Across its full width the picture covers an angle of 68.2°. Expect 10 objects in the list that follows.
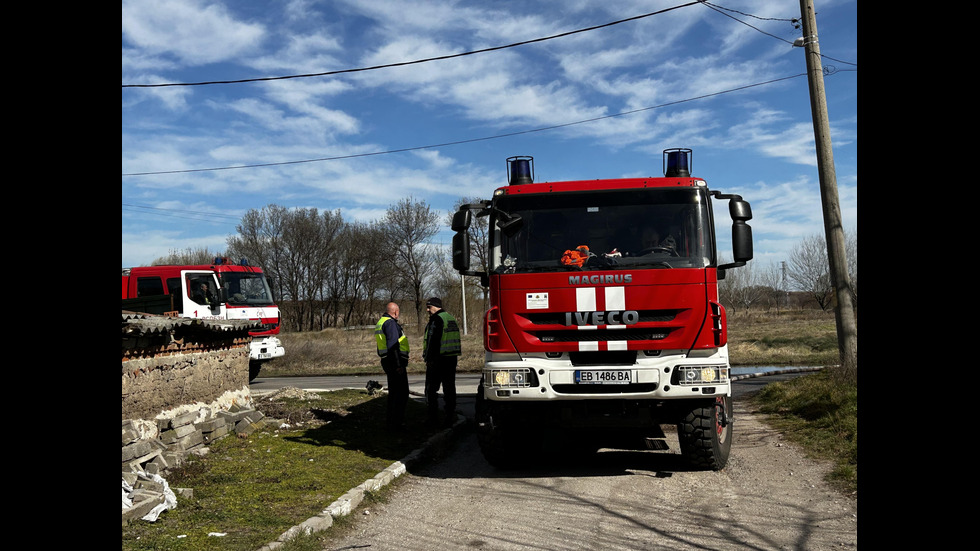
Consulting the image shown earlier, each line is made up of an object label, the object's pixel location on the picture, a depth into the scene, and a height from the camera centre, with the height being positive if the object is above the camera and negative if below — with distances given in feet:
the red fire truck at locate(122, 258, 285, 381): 55.83 +1.35
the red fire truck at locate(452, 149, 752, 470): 22.56 -0.28
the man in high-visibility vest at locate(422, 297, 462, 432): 32.49 -2.23
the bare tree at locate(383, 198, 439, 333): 171.53 +14.86
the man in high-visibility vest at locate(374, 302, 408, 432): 31.19 -2.32
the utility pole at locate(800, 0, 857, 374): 35.01 +4.59
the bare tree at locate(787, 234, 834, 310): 196.85 +4.72
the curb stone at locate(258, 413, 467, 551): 17.17 -5.48
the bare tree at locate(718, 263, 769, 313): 236.63 +2.65
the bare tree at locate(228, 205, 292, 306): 184.03 +16.23
